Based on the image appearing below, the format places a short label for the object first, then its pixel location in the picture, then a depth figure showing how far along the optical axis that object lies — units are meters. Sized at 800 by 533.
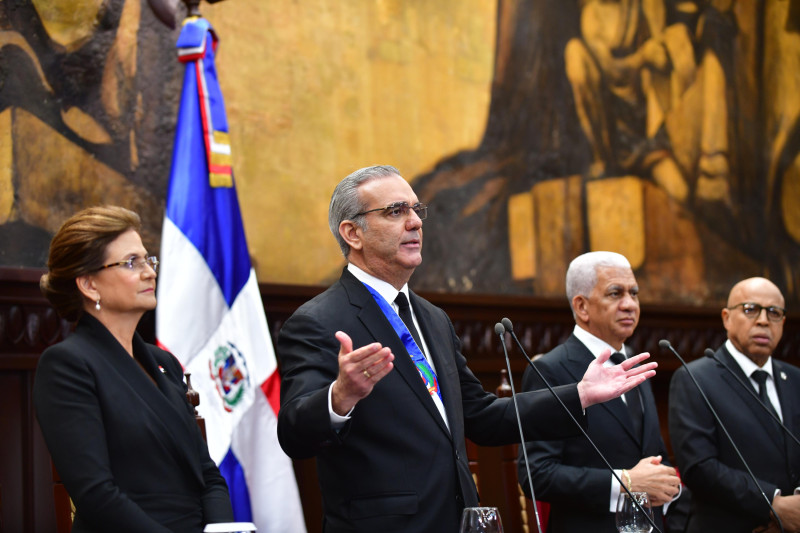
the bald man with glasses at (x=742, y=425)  4.47
